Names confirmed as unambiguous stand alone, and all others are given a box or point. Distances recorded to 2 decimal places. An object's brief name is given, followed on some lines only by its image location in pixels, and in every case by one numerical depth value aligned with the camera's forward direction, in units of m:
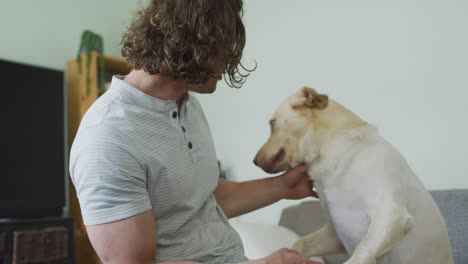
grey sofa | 1.50
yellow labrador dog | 1.00
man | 0.90
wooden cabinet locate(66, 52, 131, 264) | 2.79
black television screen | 2.54
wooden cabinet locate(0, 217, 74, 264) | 2.25
